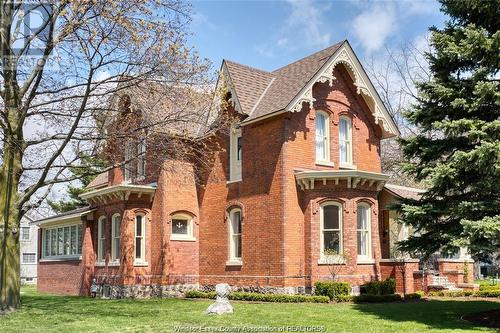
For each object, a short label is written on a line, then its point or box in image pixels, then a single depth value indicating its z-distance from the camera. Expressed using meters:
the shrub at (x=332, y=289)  20.17
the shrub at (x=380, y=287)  21.11
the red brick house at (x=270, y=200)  21.50
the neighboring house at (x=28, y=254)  63.19
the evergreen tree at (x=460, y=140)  13.30
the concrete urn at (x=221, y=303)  15.90
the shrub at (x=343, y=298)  19.86
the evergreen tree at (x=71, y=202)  45.67
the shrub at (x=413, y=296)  20.99
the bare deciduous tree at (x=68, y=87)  16.00
